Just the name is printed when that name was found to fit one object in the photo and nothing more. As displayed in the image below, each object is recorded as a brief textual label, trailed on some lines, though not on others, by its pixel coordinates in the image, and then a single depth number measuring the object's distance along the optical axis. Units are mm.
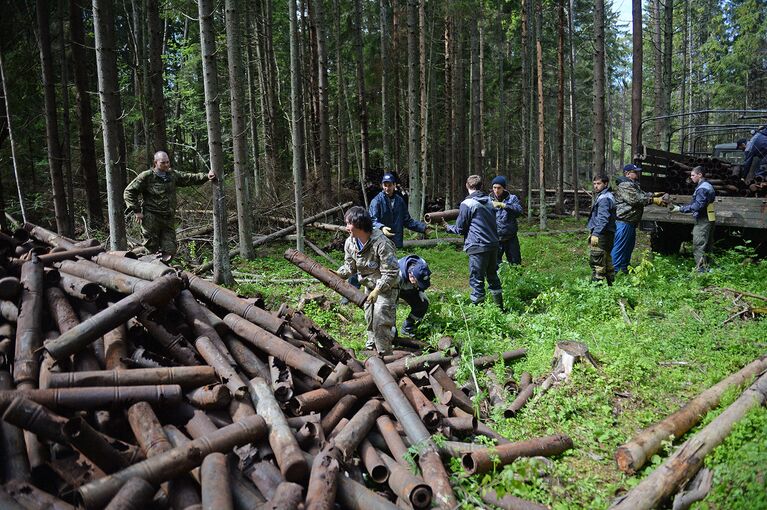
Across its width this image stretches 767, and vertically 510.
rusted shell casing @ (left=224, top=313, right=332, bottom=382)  4930
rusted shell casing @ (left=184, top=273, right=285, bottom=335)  5570
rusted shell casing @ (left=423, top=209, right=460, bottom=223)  8919
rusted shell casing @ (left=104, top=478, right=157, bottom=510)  3146
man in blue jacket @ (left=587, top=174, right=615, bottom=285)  9492
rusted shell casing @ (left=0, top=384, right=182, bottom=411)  3787
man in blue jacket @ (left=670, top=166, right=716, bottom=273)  10094
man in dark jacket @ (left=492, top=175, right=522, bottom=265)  10555
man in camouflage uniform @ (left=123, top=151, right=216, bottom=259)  8602
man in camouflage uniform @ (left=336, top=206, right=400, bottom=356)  6395
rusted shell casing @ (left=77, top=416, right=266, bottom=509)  3232
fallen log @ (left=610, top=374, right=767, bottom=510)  3705
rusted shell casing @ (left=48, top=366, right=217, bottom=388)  4059
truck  10328
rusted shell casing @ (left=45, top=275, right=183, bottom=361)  4359
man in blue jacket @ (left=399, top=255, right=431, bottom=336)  7336
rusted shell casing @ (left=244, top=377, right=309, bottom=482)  3799
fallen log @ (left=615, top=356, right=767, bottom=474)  4234
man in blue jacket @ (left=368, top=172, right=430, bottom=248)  9141
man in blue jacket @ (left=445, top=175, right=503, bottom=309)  8344
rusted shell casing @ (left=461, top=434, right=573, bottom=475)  4211
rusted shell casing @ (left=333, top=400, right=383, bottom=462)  4277
